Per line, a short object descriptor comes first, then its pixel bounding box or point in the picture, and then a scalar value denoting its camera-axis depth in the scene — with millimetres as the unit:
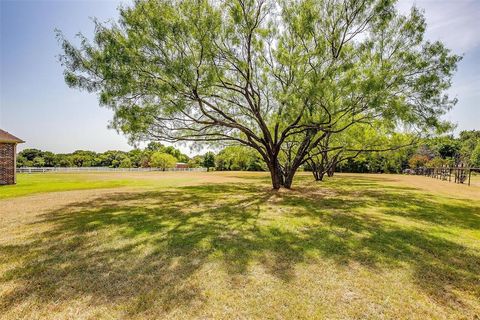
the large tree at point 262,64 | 9539
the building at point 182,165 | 69725
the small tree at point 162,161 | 53859
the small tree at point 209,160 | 59459
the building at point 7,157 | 17531
